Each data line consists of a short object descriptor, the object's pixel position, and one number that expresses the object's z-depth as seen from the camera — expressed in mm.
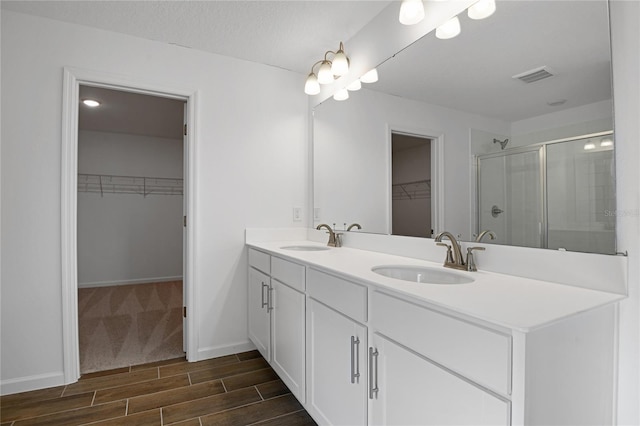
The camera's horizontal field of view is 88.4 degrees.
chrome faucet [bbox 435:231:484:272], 1410
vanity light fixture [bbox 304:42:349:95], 2161
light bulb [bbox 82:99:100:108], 3508
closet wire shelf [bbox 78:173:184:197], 4699
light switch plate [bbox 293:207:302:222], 2808
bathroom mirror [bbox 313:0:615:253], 1093
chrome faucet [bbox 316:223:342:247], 2400
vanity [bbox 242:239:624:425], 778
